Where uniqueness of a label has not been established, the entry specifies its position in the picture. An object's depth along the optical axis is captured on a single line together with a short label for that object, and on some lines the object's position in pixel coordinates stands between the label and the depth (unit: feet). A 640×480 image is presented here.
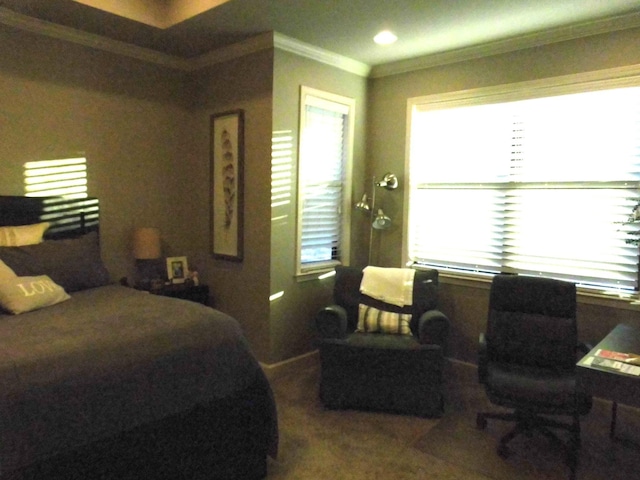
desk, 6.55
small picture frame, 13.88
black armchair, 10.69
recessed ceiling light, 11.73
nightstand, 13.04
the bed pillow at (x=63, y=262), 9.91
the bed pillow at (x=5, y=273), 8.98
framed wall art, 13.10
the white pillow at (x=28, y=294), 8.72
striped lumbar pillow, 11.87
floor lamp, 13.93
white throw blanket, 12.28
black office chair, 9.04
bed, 6.06
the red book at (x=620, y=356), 7.20
